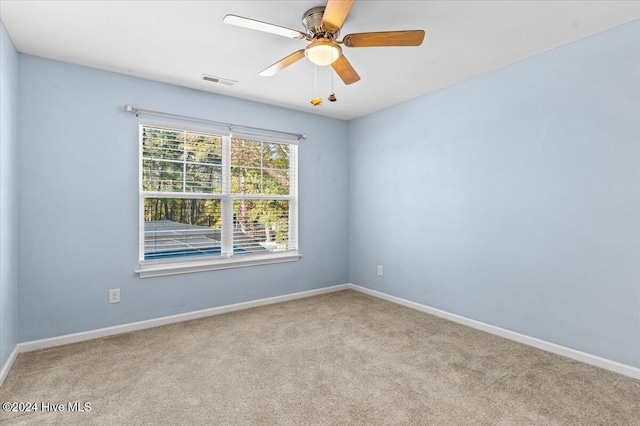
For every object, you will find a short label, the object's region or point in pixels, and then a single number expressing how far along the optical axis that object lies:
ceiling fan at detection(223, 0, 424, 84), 1.86
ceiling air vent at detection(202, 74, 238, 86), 3.25
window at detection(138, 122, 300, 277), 3.38
